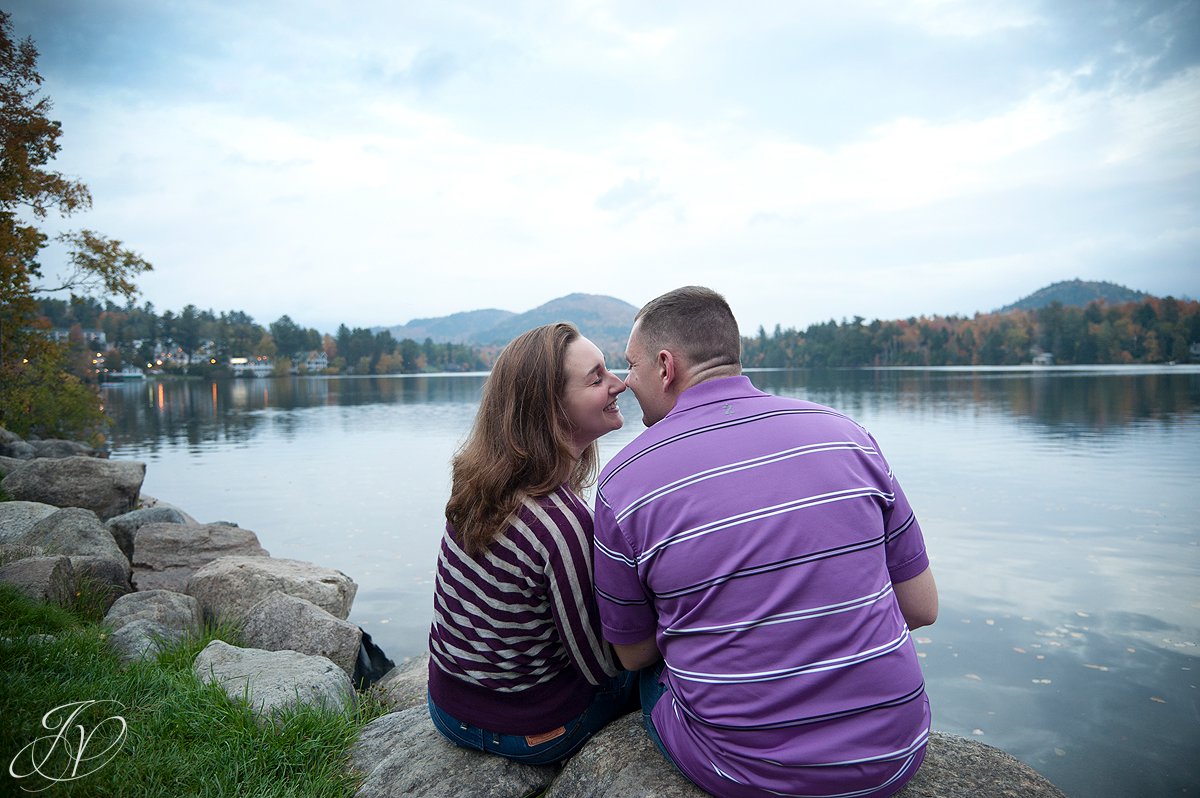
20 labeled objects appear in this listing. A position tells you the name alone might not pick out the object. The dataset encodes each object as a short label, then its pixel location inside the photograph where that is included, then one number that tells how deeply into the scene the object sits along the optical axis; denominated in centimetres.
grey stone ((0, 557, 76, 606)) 607
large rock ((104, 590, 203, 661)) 536
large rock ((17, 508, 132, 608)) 739
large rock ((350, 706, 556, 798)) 326
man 219
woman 287
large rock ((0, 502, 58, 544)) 842
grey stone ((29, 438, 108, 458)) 1770
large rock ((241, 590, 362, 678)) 637
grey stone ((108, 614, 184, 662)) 527
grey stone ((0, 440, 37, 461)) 1672
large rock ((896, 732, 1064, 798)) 280
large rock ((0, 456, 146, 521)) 1130
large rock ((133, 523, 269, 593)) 891
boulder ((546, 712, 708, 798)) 272
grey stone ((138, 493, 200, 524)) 1539
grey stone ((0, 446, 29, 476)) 1243
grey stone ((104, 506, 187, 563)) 1054
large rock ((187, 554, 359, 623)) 745
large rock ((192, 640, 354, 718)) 441
